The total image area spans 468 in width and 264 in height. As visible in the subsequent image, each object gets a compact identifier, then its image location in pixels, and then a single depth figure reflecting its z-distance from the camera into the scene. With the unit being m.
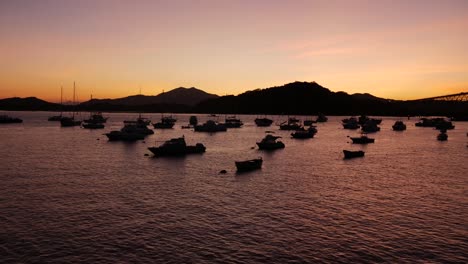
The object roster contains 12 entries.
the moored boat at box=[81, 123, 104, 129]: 191.35
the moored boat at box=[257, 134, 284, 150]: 105.38
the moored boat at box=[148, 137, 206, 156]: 88.88
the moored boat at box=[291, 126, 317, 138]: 142.94
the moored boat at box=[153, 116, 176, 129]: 198.25
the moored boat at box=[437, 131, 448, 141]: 146.62
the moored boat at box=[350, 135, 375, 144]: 127.81
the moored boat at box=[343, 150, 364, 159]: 90.69
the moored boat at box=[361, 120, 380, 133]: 191.65
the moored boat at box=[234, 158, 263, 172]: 69.38
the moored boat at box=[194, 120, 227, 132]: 176.75
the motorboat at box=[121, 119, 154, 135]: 132.64
